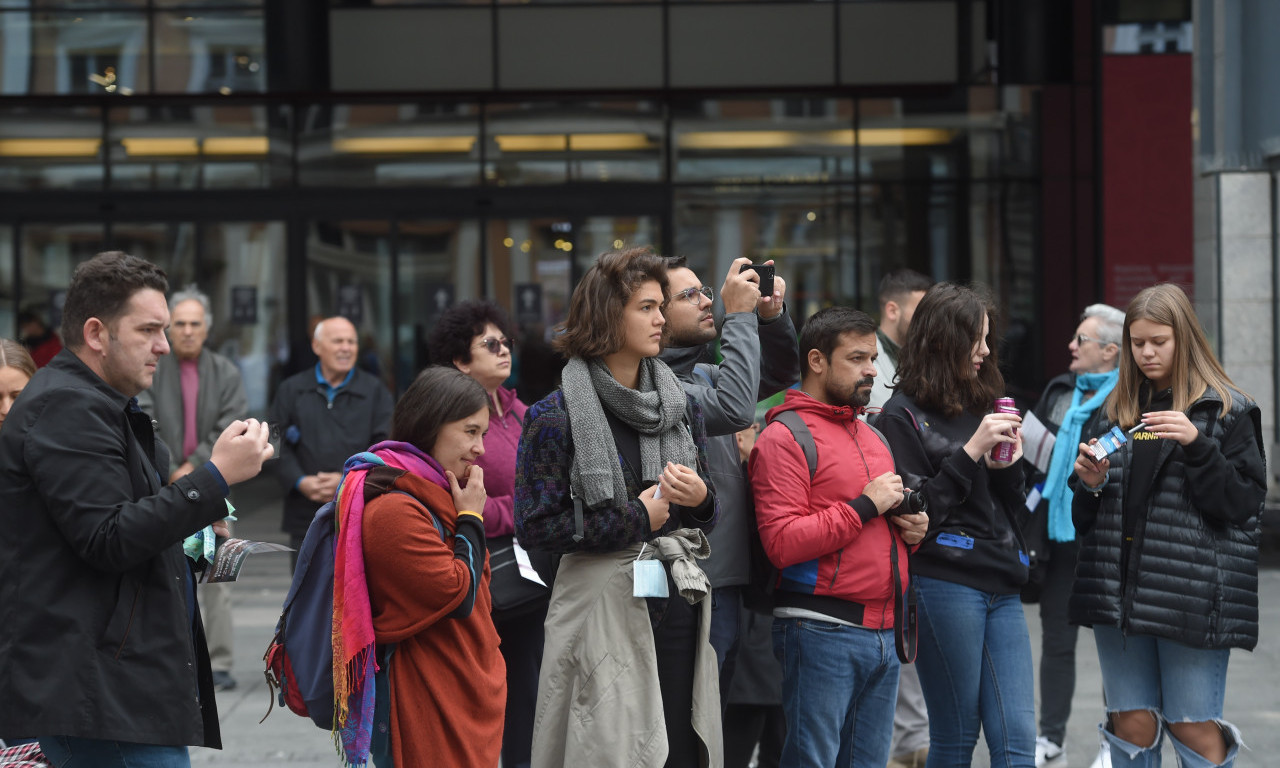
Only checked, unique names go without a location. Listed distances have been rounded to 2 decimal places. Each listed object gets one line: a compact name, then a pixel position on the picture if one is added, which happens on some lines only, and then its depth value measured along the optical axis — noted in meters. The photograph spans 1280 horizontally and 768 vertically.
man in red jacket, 8.52
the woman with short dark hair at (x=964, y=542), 9.02
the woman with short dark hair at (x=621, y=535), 7.72
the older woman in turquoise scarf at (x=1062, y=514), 12.13
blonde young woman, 8.96
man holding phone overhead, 8.75
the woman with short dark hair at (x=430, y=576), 7.59
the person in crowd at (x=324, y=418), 15.05
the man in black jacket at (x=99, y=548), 6.41
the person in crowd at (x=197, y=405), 15.45
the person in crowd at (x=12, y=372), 8.88
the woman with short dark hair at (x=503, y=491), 9.91
